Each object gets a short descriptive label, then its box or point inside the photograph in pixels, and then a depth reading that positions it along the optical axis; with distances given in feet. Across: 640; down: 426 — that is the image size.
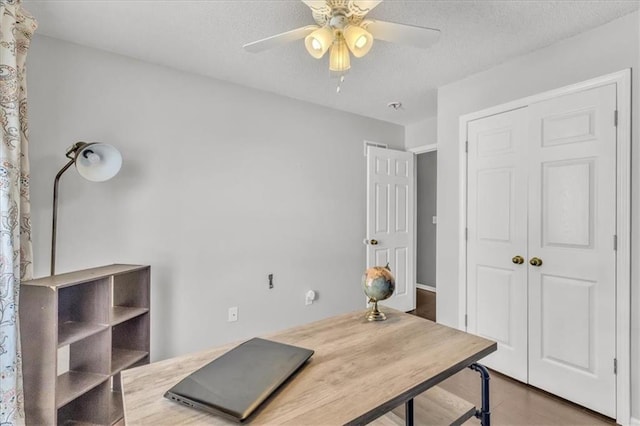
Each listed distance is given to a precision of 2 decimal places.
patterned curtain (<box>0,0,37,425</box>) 4.96
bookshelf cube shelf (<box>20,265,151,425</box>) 5.27
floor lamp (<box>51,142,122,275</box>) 6.30
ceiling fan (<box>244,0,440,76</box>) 4.55
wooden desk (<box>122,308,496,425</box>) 2.75
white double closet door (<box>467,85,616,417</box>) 6.43
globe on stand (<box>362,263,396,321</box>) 4.73
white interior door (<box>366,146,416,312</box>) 12.00
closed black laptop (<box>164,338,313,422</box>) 2.75
